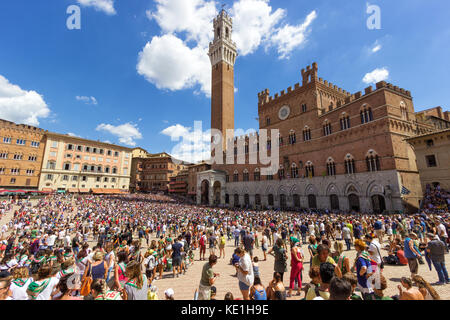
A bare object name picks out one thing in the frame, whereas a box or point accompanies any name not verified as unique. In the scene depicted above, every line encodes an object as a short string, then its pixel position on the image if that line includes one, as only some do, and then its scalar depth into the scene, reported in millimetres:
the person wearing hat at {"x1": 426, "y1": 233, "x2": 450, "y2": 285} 5781
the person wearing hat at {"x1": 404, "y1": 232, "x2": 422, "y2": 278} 5984
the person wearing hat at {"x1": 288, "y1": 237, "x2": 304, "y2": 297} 5309
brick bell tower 45281
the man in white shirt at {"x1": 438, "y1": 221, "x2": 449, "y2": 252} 8741
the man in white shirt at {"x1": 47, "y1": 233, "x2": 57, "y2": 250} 9295
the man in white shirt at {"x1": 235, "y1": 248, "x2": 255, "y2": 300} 4562
